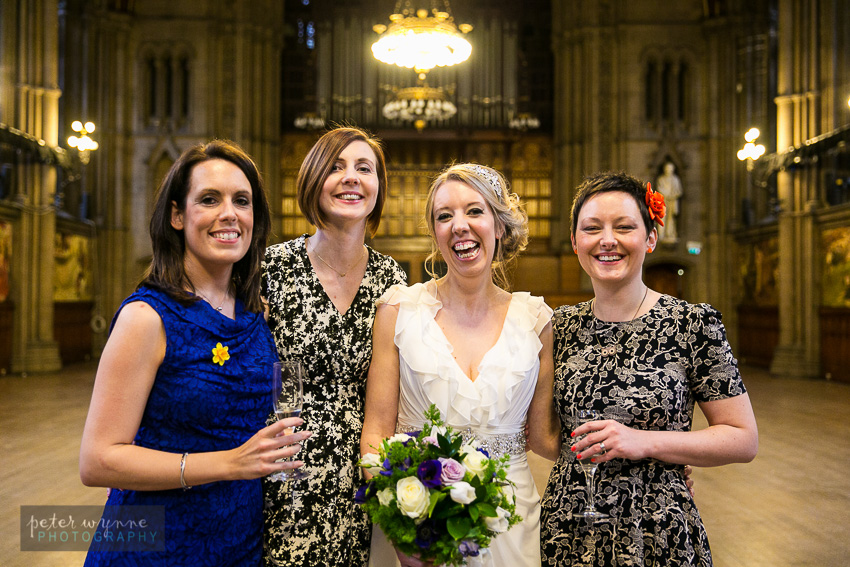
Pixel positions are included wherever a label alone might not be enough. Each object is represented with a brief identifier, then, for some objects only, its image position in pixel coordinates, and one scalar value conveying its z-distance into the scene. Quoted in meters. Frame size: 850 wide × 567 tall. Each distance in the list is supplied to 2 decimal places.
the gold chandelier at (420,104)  15.17
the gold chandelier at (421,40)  11.91
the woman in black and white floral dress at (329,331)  2.28
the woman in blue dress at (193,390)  1.72
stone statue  17.83
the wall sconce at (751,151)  12.78
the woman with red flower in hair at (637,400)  2.12
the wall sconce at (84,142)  12.70
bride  2.30
